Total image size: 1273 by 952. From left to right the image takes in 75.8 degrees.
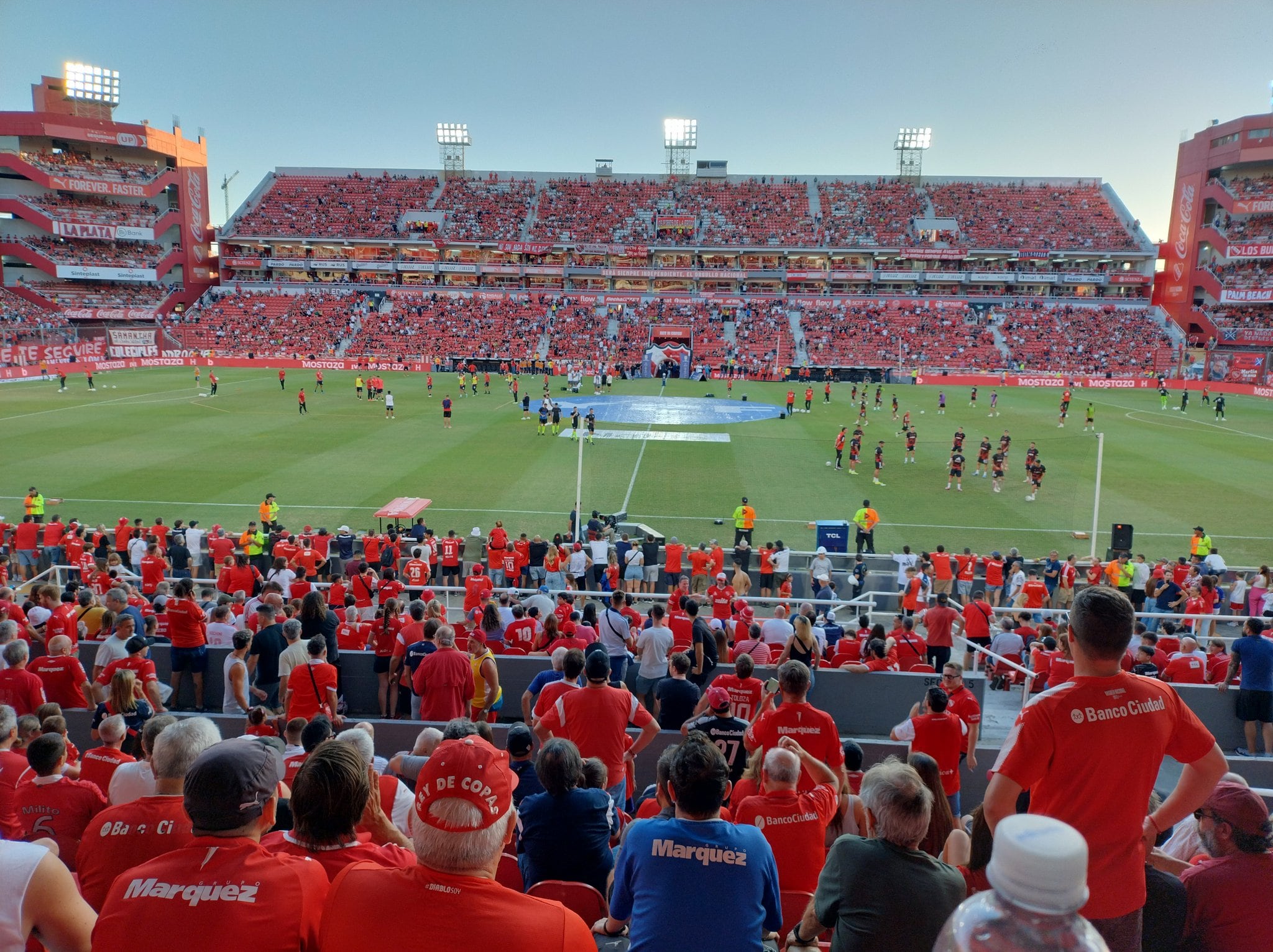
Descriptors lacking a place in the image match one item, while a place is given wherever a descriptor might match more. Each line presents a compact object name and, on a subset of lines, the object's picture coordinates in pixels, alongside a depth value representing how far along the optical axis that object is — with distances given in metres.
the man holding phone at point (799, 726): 5.54
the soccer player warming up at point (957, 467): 26.97
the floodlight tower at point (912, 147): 91.62
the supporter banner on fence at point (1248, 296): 65.88
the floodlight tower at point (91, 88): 77.94
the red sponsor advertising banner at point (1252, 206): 66.50
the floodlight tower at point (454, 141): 93.94
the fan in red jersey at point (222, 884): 2.43
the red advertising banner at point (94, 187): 71.94
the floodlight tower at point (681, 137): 92.56
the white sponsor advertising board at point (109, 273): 71.00
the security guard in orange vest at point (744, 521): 19.97
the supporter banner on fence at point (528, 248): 83.69
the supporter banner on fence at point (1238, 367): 61.09
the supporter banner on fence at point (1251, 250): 65.75
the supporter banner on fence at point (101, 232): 71.25
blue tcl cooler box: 19.78
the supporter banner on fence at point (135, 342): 66.25
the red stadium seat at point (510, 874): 4.49
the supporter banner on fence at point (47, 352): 55.75
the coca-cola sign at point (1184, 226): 73.00
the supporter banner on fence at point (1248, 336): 64.75
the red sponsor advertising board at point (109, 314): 70.25
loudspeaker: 19.22
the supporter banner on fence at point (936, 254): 80.12
